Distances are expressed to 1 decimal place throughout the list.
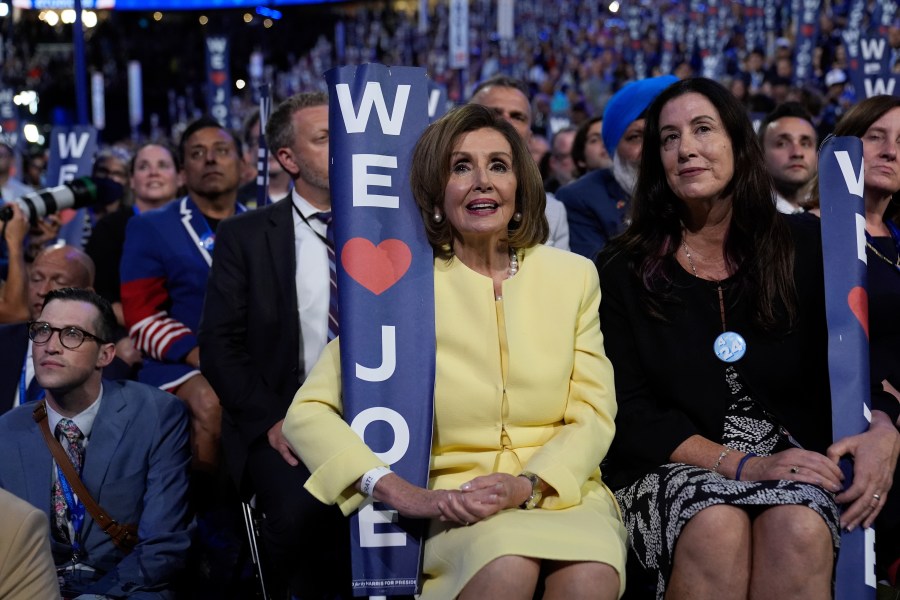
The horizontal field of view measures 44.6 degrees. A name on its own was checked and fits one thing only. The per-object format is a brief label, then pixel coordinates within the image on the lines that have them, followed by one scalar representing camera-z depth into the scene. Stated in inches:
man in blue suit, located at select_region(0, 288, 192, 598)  143.9
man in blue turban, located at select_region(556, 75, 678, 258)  207.9
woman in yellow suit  116.3
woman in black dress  123.4
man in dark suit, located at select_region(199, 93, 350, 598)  141.6
